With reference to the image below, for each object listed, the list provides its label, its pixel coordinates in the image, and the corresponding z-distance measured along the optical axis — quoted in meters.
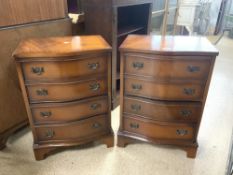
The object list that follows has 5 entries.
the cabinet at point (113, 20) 1.62
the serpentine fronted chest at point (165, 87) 1.14
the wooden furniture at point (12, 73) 1.36
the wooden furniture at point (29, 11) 1.29
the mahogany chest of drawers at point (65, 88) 1.12
